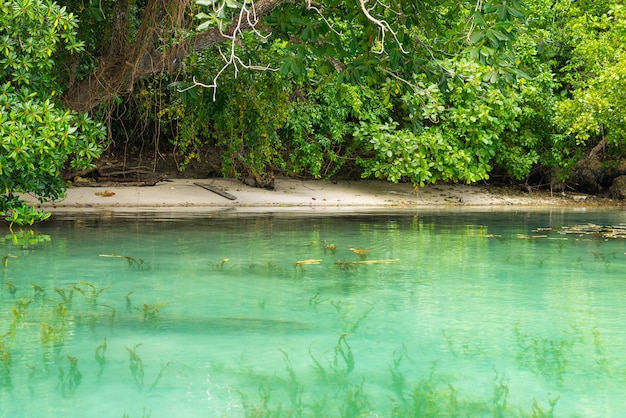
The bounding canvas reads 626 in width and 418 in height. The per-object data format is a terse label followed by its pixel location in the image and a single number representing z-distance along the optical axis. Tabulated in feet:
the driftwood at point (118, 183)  44.40
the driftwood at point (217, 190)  45.79
